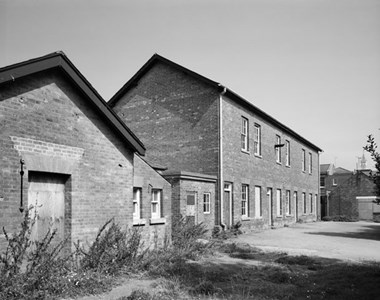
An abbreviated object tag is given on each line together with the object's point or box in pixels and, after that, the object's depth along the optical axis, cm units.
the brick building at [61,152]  782
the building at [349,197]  4172
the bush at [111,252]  885
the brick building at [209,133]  1877
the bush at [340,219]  3710
